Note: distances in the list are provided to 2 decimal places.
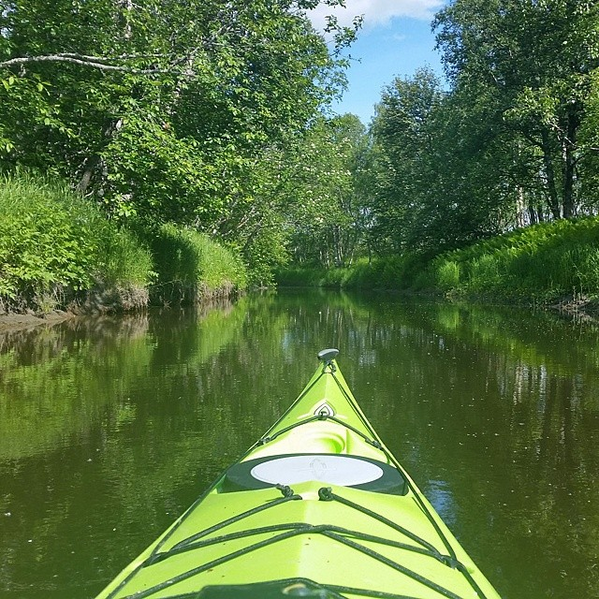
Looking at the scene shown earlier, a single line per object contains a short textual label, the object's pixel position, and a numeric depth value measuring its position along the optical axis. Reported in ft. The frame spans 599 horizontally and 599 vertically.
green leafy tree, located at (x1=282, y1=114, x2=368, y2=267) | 73.36
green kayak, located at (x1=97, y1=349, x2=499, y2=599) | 4.71
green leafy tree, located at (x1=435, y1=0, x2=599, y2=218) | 57.67
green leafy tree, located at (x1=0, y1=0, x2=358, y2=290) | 36.27
